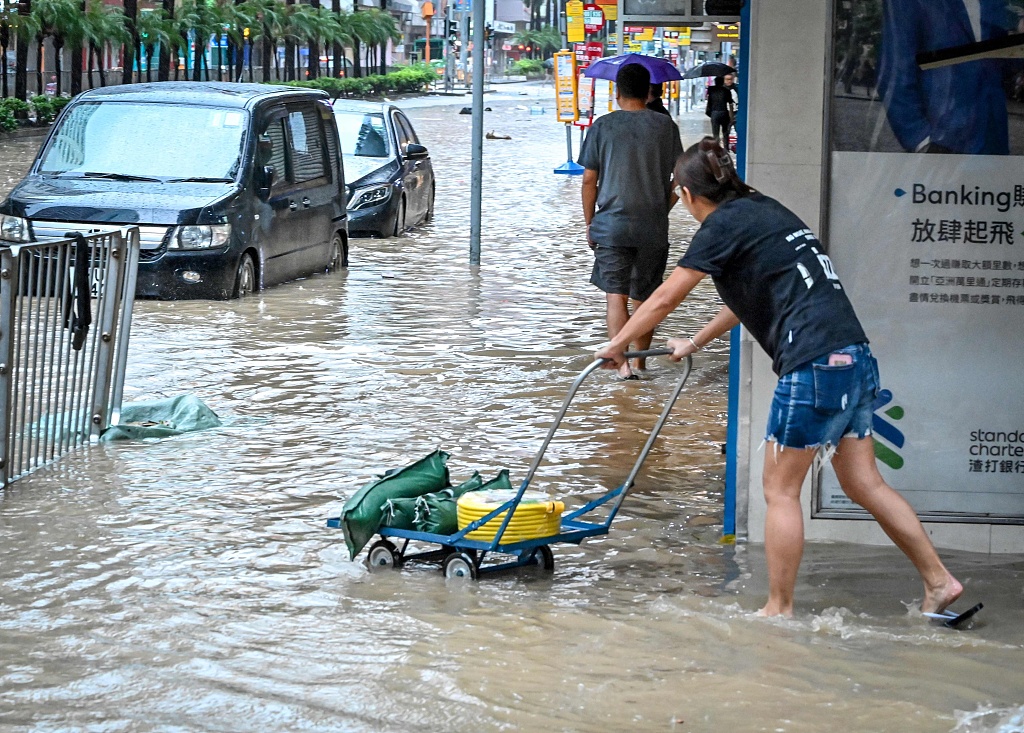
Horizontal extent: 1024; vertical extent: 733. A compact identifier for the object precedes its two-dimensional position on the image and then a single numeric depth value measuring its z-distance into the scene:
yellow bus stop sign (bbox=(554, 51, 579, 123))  28.06
